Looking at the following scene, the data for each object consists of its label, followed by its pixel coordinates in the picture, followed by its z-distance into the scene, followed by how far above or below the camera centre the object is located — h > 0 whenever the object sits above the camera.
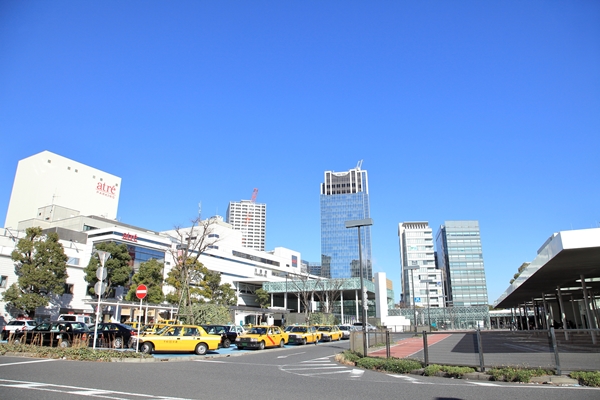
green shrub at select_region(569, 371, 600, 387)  11.40 -1.56
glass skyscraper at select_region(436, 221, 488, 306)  140.00 +17.68
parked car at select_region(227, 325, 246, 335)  31.83 -0.83
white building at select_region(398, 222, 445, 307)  151.25 +22.09
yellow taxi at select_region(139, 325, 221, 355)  21.06 -1.16
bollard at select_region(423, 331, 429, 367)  14.37 -1.16
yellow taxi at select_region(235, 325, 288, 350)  26.64 -1.31
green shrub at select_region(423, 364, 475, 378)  13.20 -1.59
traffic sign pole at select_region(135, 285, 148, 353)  18.53 +1.08
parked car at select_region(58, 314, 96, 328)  39.88 -0.06
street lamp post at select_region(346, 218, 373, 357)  20.85 +4.88
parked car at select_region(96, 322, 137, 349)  23.42 -1.08
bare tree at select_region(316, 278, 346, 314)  74.44 +5.38
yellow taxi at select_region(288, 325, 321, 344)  33.54 -1.33
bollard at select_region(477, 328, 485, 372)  13.41 -0.99
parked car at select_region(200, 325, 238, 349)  26.64 -0.97
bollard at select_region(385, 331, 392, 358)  16.37 -1.16
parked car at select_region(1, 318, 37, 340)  32.53 -0.67
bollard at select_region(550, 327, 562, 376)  12.31 -0.98
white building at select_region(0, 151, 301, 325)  72.12 +18.45
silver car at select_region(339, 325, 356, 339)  47.44 -1.35
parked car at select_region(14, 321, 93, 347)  21.87 -1.07
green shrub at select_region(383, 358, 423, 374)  14.42 -1.58
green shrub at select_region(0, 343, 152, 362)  17.19 -1.47
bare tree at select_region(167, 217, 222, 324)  38.92 +4.61
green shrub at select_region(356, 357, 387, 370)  15.47 -1.63
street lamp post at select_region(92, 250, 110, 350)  17.40 +1.69
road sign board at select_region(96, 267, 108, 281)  17.69 +1.78
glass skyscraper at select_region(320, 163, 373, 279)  186.62 +35.03
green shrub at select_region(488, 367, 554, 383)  12.33 -1.57
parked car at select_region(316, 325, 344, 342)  38.07 -1.36
